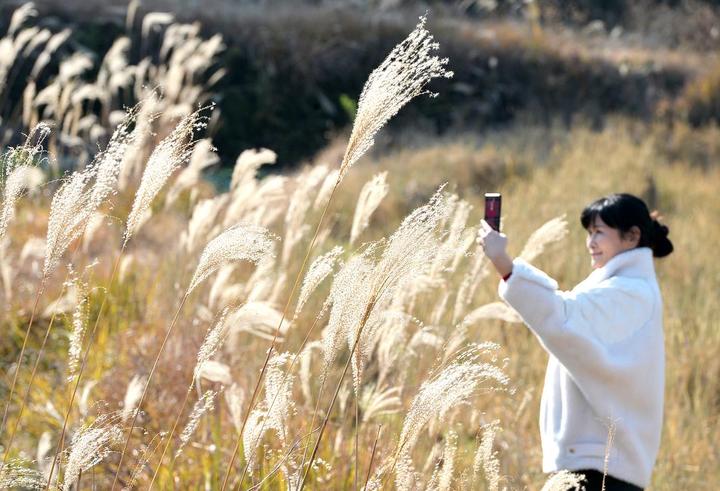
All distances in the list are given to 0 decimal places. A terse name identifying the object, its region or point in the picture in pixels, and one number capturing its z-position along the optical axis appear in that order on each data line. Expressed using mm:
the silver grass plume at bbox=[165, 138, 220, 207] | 8711
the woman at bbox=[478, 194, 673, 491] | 6156
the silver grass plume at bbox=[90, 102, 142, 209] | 4598
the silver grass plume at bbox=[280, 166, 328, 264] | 7691
